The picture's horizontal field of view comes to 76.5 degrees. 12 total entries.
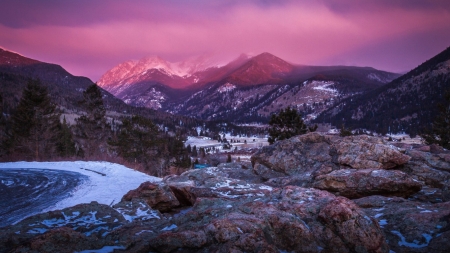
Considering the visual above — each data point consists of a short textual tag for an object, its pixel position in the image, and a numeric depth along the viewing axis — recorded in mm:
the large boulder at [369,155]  10392
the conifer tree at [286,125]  35997
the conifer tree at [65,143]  56084
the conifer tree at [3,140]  48275
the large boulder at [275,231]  4473
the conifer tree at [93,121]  49812
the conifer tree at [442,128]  36250
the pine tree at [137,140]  44812
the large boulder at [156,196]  9875
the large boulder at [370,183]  8625
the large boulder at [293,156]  13436
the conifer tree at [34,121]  40938
